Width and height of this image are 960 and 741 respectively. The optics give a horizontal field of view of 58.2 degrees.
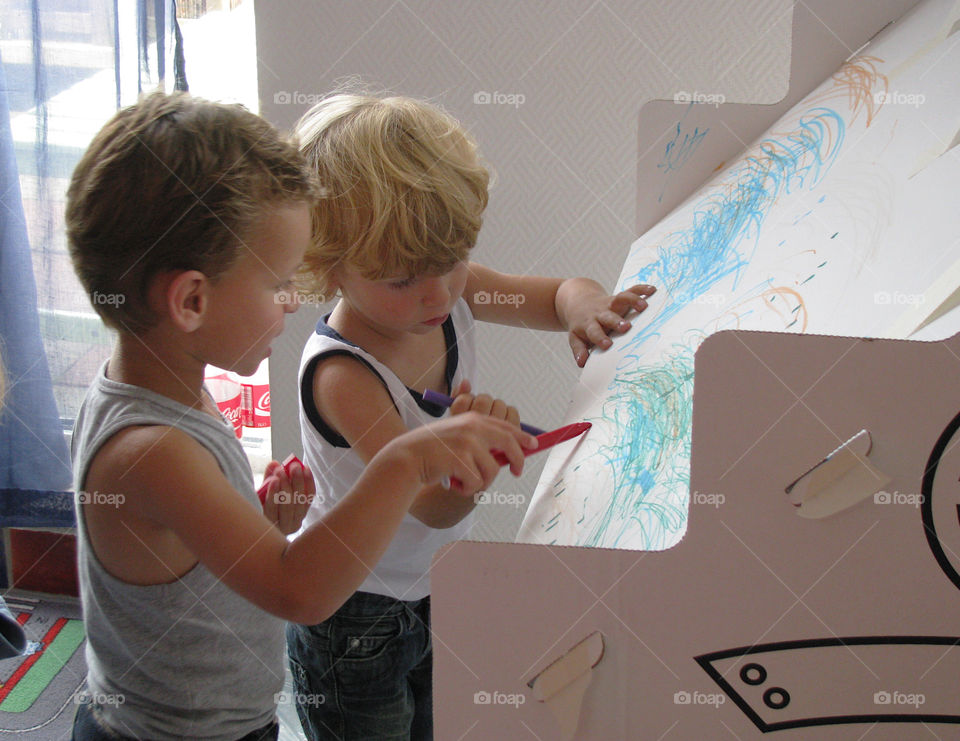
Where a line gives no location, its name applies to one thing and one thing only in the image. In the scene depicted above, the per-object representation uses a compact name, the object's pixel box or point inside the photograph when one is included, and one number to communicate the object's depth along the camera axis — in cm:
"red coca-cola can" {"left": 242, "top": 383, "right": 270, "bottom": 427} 199
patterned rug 141
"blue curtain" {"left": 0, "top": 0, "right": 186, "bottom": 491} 160
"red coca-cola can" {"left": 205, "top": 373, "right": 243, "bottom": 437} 192
